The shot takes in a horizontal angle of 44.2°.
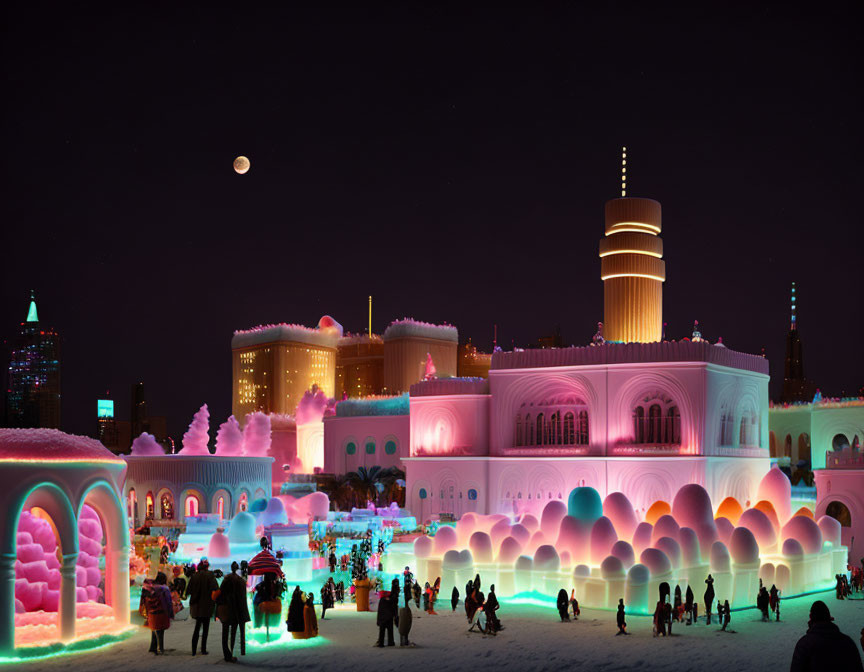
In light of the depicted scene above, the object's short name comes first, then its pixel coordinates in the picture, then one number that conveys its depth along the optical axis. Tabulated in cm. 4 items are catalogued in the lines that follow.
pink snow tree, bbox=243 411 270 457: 5175
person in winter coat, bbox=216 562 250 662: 1592
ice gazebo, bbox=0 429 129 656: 1686
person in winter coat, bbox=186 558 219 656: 1634
